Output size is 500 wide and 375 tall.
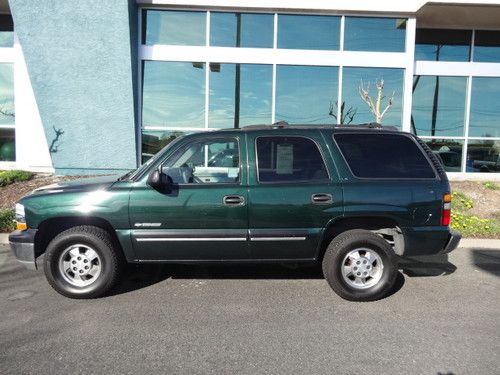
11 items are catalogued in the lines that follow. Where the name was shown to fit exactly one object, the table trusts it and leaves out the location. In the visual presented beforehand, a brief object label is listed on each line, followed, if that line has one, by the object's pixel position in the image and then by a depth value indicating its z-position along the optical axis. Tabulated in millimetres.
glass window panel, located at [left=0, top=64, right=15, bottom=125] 11445
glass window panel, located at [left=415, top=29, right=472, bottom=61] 11688
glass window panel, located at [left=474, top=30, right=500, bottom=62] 11789
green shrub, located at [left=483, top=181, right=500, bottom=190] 10227
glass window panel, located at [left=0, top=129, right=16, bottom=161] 11508
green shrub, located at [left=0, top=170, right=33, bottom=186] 9570
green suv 4305
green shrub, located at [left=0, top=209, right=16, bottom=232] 7047
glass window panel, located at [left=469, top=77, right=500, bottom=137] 11680
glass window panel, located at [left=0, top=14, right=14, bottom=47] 11547
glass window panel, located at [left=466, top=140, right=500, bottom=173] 11688
